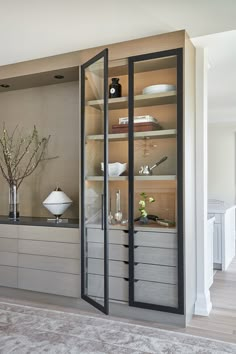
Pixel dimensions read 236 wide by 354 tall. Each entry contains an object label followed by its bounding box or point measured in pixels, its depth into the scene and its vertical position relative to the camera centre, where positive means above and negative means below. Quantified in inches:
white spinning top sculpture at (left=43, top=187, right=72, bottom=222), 139.3 -10.7
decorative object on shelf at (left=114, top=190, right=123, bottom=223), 128.5 -13.8
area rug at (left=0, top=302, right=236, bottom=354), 99.3 -50.8
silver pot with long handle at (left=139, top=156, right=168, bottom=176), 125.4 +3.0
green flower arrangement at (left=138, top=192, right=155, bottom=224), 126.5 -9.4
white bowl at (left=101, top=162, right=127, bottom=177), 129.6 +3.1
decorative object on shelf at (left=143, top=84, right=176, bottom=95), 121.3 +32.3
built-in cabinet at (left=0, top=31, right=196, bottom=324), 117.0 -8.4
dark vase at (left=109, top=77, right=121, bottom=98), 130.6 +34.3
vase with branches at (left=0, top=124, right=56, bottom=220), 161.0 +11.5
